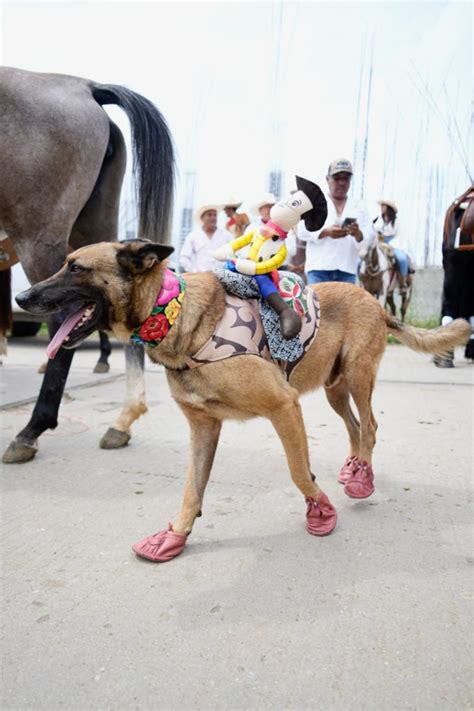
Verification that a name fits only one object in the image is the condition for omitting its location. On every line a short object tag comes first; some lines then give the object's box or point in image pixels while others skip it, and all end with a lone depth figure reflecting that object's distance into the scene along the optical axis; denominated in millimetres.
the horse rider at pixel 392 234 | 10645
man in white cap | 5125
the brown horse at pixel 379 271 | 10211
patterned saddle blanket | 2228
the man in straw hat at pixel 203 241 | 7434
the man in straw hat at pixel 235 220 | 8461
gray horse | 3330
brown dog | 2191
